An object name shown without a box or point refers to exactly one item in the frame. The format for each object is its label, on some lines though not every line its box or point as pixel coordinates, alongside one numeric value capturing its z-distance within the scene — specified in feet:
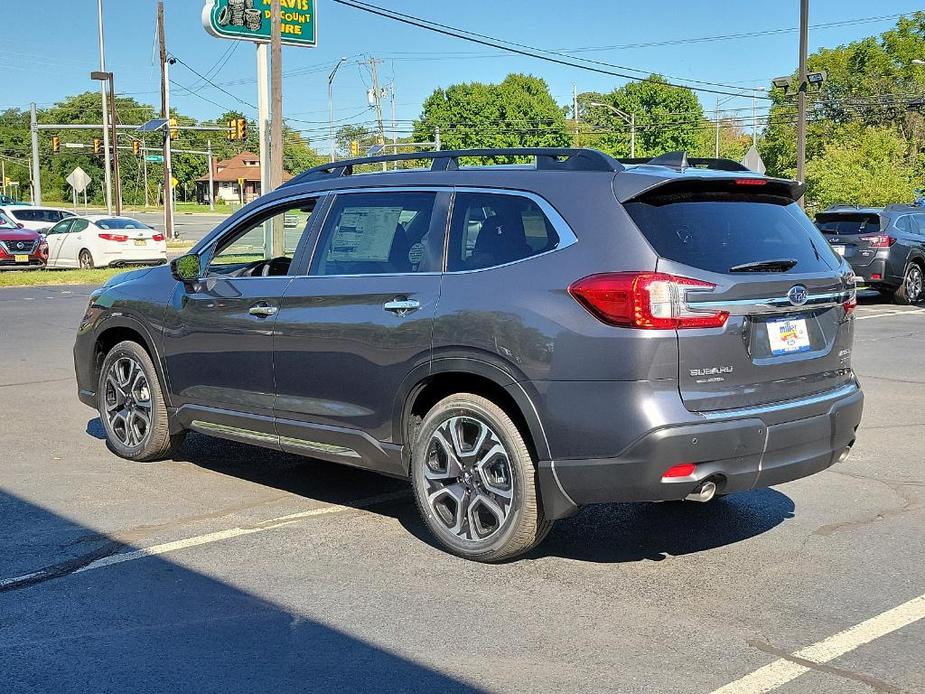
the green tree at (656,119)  351.46
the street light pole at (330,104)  220.70
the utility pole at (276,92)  84.69
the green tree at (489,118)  379.76
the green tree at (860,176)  130.62
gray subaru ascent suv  15.17
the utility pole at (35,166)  186.29
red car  92.63
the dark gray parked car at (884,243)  66.39
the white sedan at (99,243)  96.58
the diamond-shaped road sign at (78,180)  151.43
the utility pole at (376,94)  257.75
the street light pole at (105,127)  176.35
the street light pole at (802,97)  105.50
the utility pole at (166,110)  160.56
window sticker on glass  18.66
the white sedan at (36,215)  114.62
